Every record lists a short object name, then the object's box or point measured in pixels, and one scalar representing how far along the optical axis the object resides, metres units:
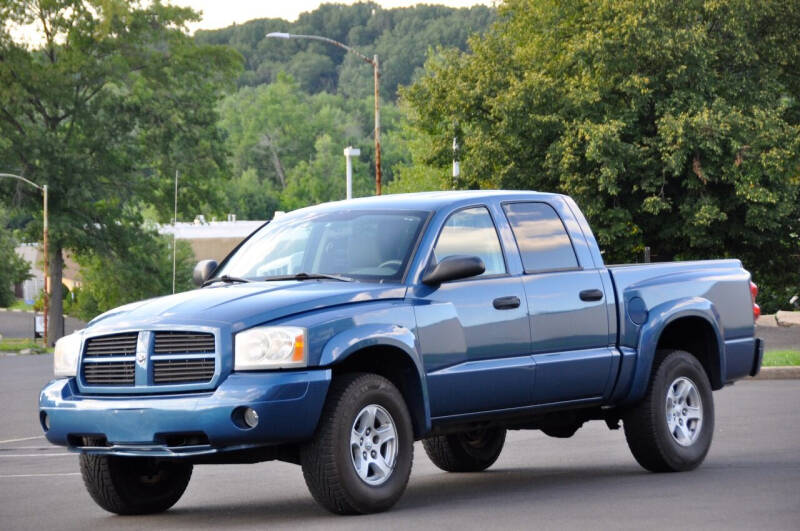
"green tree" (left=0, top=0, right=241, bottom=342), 70.69
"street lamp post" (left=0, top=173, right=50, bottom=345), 69.01
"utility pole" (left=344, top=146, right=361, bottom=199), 59.79
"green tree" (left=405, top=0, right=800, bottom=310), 47.66
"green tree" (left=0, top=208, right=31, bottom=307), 112.29
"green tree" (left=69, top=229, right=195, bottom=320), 72.38
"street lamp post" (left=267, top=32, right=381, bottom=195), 44.97
